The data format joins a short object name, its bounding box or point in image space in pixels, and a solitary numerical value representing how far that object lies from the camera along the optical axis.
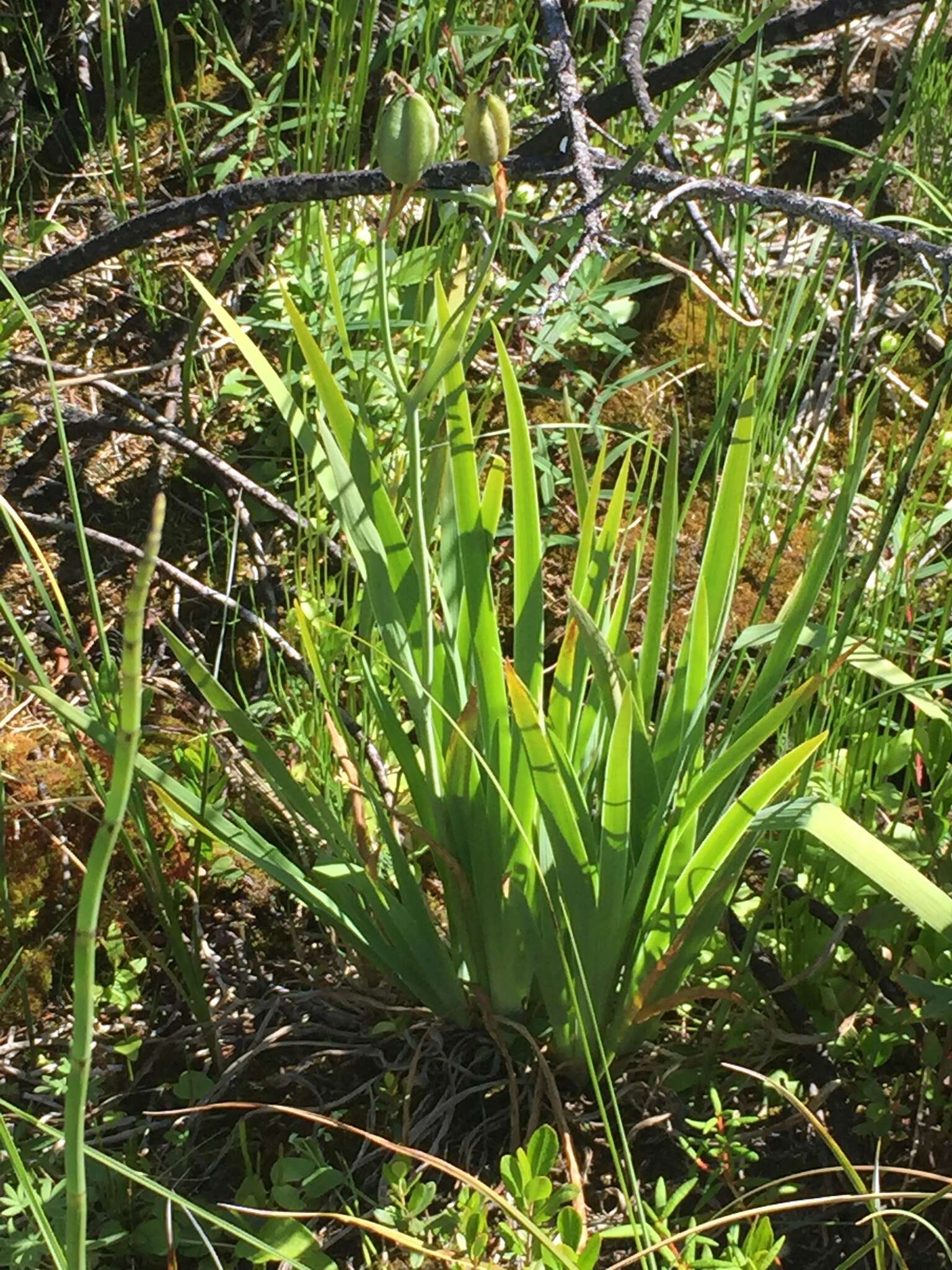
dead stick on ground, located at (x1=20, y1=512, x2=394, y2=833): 1.19
